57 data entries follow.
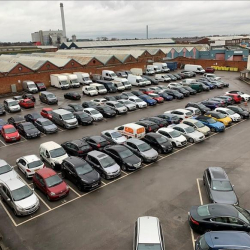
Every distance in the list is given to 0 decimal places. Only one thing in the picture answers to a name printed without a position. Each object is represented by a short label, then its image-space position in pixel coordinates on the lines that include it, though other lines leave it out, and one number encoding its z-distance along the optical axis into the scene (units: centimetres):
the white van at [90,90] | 4002
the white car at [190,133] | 2247
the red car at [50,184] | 1480
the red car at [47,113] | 2900
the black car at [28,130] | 2416
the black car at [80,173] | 1564
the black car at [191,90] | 3967
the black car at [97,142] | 2041
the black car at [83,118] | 2742
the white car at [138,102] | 3331
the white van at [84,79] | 4722
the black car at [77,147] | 1945
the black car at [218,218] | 1123
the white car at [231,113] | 2755
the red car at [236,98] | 3472
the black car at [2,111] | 3112
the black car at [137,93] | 3728
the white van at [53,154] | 1831
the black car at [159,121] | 2541
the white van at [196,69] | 5777
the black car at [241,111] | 2874
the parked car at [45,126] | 2522
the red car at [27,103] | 3400
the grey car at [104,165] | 1697
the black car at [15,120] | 2684
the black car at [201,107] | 2964
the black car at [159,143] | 2044
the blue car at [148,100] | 3459
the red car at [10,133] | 2341
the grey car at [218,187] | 1352
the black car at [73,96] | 3782
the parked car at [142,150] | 1909
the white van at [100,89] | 4053
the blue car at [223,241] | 937
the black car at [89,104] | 3176
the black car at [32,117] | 2764
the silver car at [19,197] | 1353
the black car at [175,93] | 3728
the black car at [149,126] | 2425
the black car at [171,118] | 2620
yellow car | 2634
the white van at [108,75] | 5056
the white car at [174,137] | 2153
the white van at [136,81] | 4638
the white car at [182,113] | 2720
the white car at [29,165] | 1726
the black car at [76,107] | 3070
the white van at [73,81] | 4554
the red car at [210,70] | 5866
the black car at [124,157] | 1793
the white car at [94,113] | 2869
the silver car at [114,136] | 2161
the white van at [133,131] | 2248
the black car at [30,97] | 3728
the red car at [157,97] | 3559
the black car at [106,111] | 2970
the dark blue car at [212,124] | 2492
